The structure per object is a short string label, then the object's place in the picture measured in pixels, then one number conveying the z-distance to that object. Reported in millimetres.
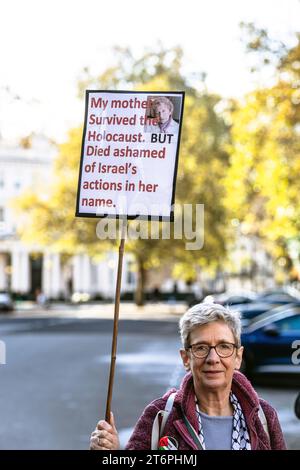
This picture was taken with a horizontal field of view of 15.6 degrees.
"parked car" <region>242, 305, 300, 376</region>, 18609
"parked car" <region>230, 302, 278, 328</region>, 30969
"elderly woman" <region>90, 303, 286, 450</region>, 3715
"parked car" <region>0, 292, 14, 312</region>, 65188
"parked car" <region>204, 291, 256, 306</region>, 41962
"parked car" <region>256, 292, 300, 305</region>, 35575
